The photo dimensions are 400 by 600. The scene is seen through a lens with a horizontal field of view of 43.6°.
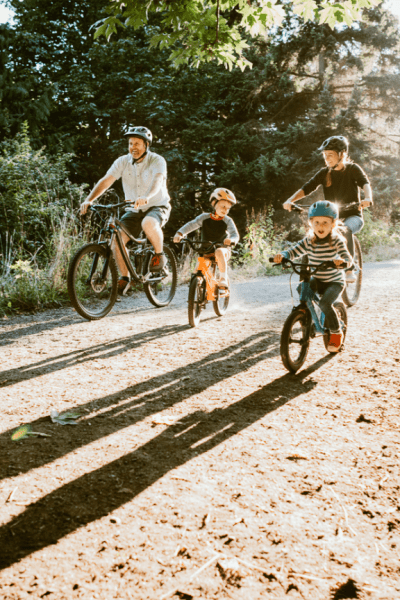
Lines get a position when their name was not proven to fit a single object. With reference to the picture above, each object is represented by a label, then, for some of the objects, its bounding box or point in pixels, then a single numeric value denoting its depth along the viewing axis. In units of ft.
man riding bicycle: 20.03
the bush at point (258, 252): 36.74
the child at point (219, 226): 19.15
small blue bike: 12.53
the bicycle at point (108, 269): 18.72
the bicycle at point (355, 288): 21.30
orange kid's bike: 17.85
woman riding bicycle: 18.85
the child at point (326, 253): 13.71
